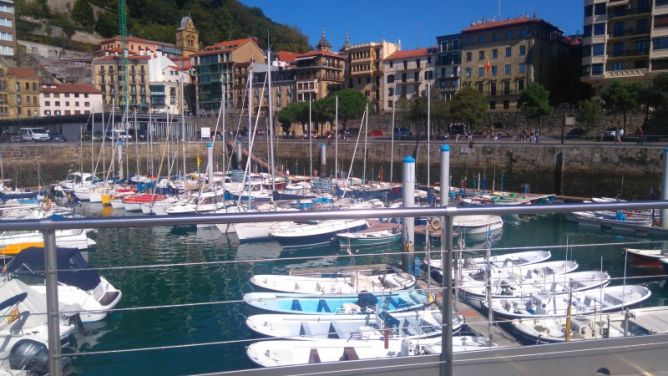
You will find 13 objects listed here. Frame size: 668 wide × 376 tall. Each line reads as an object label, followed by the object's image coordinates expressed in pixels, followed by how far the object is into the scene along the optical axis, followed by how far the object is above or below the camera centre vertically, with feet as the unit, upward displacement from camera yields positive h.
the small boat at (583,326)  23.71 -9.56
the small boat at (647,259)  46.65 -10.35
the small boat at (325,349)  24.26 -10.02
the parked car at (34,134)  155.74 +1.02
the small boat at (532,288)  33.76 -9.95
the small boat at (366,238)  59.06 -10.86
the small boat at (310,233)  60.29 -10.51
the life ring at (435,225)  51.83 -8.37
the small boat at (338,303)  31.09 -10.19
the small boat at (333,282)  36.52 -10.32
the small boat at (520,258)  43.52 -10.64
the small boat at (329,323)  28.78 -10.38
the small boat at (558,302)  31.94 -10.19
